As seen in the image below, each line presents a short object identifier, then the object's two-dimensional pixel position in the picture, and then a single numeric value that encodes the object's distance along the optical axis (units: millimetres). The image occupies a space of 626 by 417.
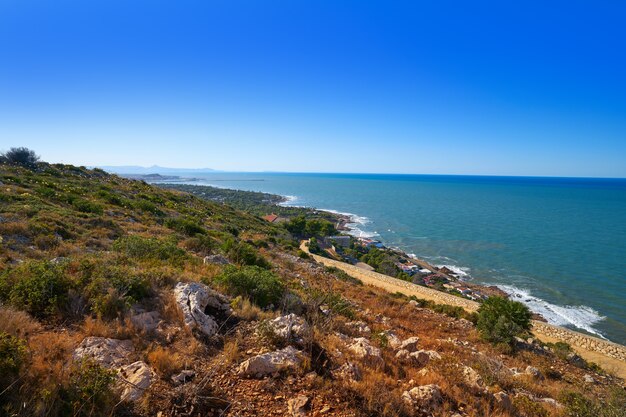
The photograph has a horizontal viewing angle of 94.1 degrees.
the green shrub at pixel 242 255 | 14230
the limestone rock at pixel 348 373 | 5082
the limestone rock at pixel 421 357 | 6785
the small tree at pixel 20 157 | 32125
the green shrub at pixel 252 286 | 8164
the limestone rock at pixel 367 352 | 6059
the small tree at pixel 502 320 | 11695
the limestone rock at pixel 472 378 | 5762
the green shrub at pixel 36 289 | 5371
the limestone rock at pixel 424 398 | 4777
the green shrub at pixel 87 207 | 17450
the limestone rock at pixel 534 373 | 8552
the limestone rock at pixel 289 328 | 5918
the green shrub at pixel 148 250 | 9622
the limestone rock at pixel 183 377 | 4367
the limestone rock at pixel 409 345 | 7575
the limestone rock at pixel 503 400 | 5285
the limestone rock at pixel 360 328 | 8392
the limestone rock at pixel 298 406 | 4164
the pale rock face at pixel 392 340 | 7785
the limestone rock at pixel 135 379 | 3824
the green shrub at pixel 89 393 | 3418
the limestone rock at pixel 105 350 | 4434
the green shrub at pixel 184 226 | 19234
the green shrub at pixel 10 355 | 3449
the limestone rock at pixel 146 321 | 5531
